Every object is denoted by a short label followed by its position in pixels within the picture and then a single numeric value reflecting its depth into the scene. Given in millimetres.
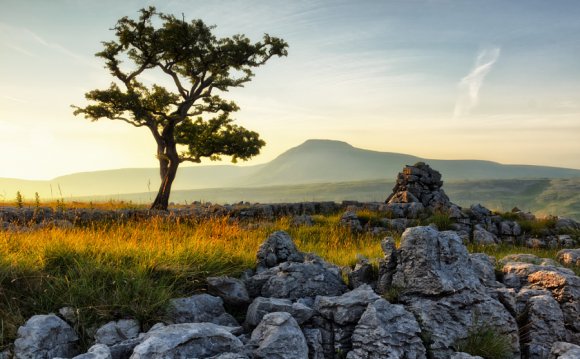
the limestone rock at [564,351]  6632
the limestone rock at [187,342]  5520
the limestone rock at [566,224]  23031
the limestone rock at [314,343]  6605
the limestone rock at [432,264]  7801
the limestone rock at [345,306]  7062
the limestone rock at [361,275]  9000
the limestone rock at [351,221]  21016
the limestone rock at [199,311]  7355
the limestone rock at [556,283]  8219
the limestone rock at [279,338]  5977
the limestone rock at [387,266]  8422
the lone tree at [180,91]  27234
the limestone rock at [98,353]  5465
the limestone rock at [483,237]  19344
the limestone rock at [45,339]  6246
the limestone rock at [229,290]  8023
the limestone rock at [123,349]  5887
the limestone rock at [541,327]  7660
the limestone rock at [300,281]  8367
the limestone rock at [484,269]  8896
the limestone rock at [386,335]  6523
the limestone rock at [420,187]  27438
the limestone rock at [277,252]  9961
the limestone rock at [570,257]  13363
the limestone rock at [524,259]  11256
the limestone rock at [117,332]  6539
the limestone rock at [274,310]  7078
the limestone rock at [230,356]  5631
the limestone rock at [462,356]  6438
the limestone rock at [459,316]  7227
